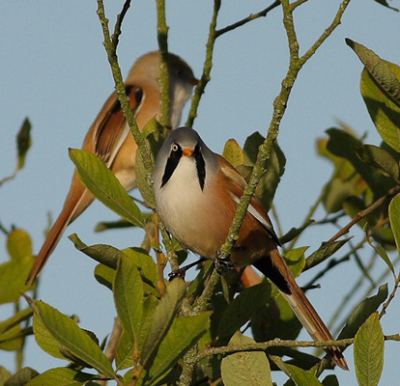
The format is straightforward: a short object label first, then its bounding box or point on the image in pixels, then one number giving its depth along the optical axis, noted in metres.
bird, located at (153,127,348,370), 7.42
